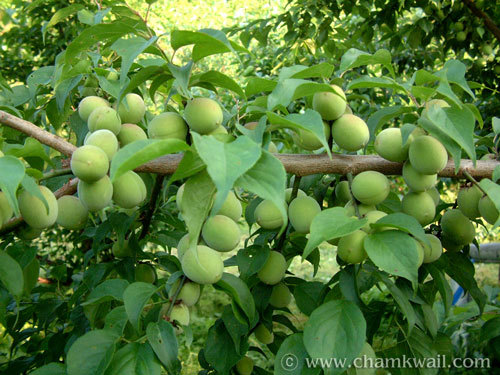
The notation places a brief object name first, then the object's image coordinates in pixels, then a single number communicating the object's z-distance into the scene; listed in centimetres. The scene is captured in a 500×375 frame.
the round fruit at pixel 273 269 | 85
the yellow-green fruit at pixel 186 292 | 74
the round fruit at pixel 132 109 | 87
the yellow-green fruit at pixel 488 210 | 76
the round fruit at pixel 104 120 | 80
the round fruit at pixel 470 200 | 81
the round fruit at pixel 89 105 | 86
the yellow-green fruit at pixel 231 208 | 71
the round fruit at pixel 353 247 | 69
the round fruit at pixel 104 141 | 73
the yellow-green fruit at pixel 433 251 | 82
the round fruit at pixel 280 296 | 92
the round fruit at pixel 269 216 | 76
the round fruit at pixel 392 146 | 78
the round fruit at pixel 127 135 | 84
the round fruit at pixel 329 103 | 81
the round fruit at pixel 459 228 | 87
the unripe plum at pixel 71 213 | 81
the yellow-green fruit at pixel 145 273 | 105
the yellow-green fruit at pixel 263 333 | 91
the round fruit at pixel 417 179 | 78
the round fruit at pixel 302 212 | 77
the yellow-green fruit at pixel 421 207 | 79
